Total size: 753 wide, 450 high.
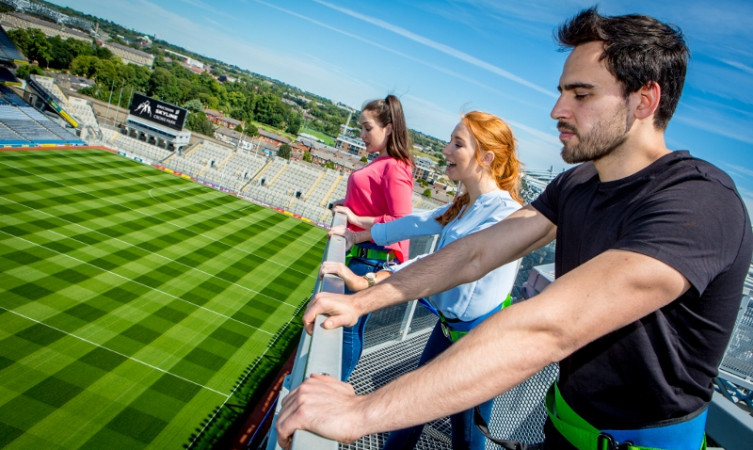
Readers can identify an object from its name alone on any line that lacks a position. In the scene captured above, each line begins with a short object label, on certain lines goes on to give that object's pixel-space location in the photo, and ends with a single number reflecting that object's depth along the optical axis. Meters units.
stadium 4.22
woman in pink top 3.44
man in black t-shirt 0.96
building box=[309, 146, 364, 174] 66.56
